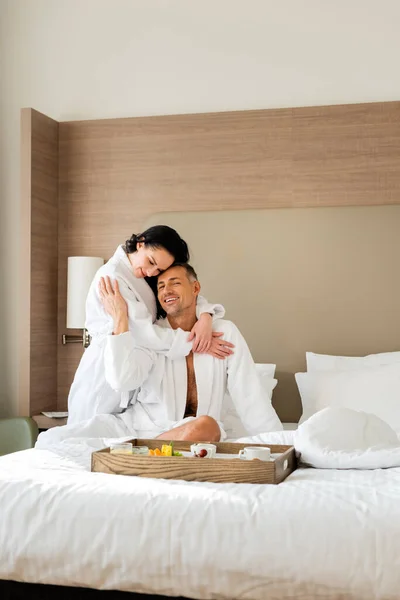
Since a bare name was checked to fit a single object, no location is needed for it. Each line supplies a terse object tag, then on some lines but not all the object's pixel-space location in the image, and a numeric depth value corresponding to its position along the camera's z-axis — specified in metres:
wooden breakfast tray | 2.06
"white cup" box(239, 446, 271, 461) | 2.22
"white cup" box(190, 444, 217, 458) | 2.31
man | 3.17
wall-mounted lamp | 4.37
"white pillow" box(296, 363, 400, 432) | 3.54
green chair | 4.13
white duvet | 1.69
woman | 3.31
